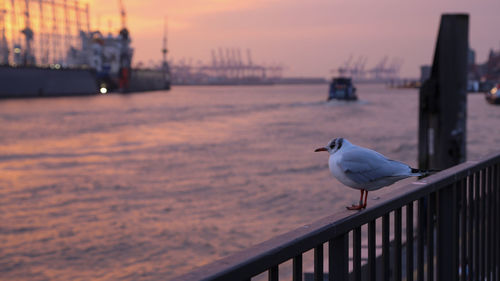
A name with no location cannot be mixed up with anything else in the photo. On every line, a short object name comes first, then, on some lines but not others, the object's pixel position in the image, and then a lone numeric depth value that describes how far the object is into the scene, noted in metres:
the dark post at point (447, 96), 7.46
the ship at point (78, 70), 103.25
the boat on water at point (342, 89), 105.88
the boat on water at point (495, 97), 87.00
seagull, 2.41
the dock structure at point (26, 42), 125.12
